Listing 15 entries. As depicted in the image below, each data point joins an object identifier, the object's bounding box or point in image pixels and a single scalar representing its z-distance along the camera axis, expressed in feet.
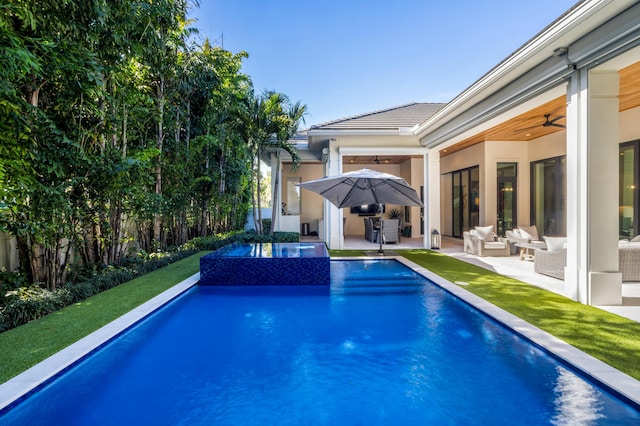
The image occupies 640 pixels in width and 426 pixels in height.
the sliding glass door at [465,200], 43.90
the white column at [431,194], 39.52
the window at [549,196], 35.58
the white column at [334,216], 39.27
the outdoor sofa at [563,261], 20.58
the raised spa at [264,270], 23.71
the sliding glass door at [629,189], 26.20
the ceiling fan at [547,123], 26.98
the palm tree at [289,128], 40.19
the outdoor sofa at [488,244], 33.06
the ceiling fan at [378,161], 51.29
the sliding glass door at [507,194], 40.91
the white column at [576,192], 17.08
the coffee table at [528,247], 28.91
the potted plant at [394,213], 54.41
